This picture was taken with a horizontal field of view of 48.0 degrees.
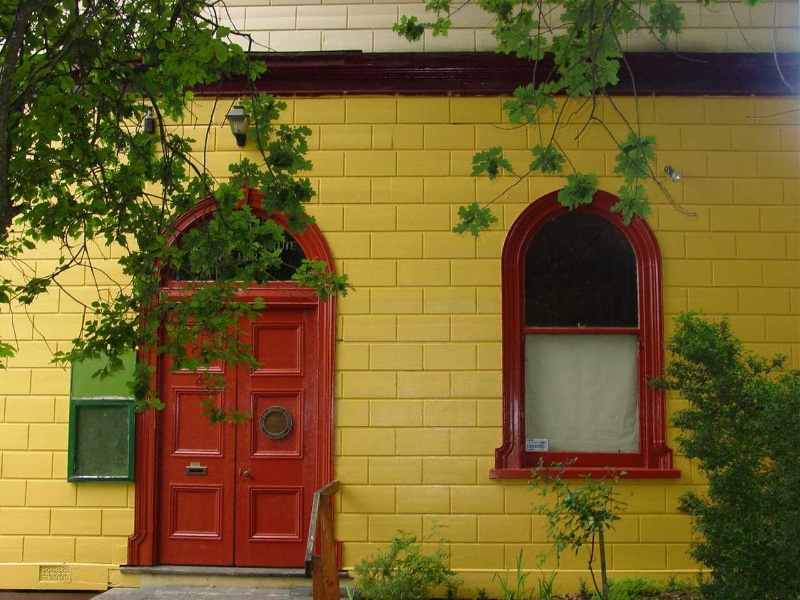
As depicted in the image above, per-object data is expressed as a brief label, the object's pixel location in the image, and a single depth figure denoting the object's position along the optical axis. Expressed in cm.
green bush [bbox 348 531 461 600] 696
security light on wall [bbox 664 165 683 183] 780
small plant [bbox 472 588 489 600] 753
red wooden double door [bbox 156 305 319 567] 788
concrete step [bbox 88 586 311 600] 733
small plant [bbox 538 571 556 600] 726
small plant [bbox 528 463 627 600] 640
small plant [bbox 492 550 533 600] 734
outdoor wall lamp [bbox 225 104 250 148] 784
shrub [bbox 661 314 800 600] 583
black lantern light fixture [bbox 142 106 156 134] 795
